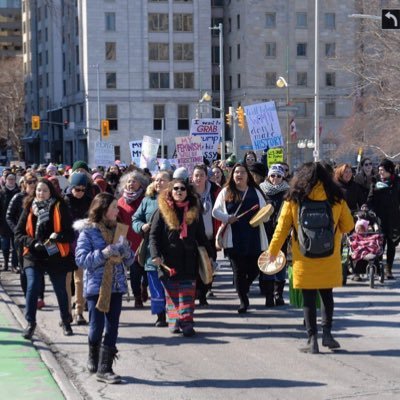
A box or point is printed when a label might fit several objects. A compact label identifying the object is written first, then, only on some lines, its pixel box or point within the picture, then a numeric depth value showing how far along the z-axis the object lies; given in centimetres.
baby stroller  1397
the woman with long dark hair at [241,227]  1192
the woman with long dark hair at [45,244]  1033
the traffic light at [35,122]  6025
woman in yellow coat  928
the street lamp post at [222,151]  3864
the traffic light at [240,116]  4481
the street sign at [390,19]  1777
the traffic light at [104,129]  5810
